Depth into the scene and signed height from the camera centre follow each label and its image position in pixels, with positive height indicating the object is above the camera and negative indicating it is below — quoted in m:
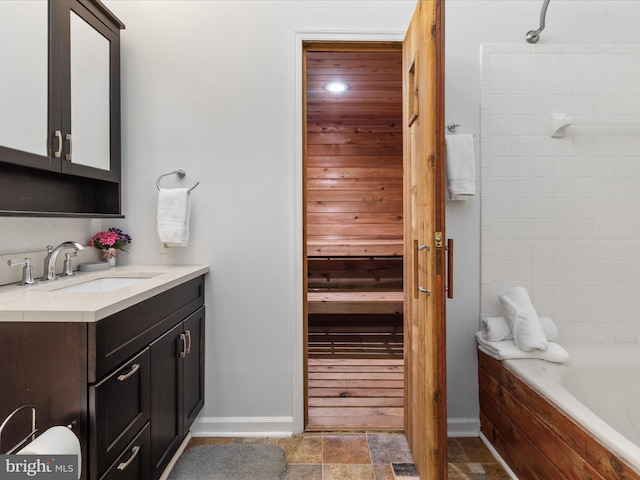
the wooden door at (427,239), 1.43 +0.01
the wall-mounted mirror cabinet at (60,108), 1.38 +0.55
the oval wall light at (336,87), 3.29 +1.34
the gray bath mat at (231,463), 1.72 -1.05
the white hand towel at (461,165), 1.92 +0.38
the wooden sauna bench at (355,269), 3.80 -0.29
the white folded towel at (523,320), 1.78 -0.38
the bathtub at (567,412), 1.20 -0.67
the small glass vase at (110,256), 1.99 -0.08
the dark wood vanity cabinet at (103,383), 1.08 -0.44
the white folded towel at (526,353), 1.77 -0.52
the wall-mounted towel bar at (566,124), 1.98 +0.62
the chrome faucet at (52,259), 1.61 -0.08
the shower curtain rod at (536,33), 1.88 +1.08
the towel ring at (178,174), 2.04 +0.36
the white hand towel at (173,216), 1.96 +0.12
